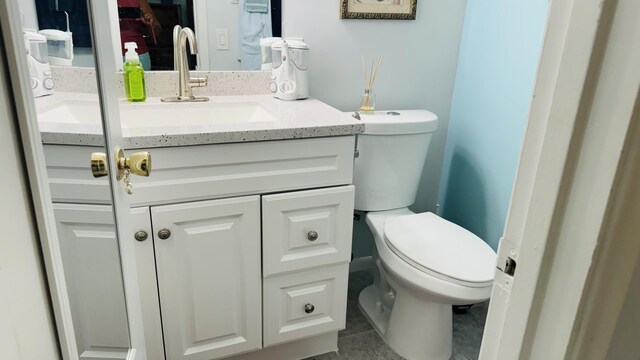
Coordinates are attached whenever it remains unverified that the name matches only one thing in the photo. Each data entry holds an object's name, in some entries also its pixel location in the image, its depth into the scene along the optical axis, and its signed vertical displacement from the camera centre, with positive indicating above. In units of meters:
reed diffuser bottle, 1.79 -0.13
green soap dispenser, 1.47 -0.14
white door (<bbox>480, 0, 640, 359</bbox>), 0.38 -0.12
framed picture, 1.73 +0.13
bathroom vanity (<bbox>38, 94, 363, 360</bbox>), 1.18 -0.53
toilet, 1.41 -0.66
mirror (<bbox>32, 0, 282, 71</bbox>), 1.51 +0.03
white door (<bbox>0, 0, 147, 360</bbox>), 0.44 -0.17
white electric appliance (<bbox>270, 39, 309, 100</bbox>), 1.58 -0.10
